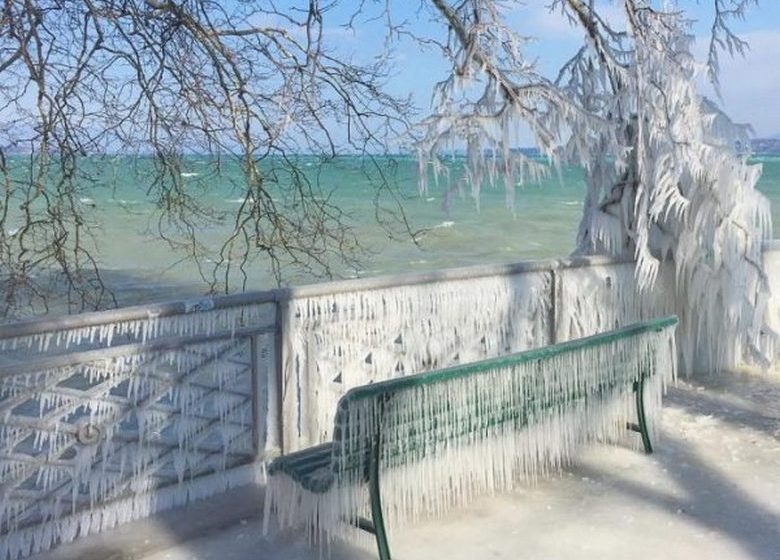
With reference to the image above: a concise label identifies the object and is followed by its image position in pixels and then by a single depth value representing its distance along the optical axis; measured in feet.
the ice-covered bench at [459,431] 11.90
